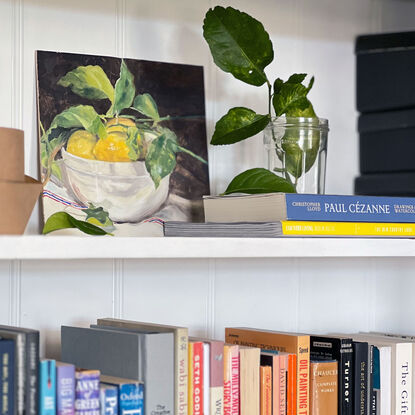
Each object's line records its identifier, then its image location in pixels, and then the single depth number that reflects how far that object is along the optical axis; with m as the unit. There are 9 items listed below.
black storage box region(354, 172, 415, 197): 1.42
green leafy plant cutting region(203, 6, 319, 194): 1.29
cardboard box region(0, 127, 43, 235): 1.08
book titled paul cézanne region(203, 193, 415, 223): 1.22
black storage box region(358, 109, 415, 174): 1.42
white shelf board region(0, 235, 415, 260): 1.08
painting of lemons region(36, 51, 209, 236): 1.27
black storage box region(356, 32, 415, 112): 1.43
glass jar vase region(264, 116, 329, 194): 1.32
